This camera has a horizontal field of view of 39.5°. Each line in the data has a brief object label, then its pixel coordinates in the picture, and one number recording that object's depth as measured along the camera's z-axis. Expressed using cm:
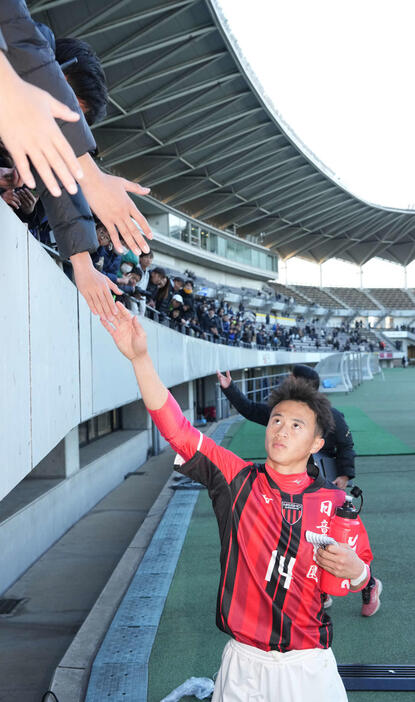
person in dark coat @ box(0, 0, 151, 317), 105
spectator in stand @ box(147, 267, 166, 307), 1062
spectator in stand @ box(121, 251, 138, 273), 834
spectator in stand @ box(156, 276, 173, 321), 1101
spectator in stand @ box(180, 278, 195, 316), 1366
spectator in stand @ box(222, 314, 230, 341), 2547
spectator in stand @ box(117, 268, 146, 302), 776
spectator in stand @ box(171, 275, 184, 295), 1349
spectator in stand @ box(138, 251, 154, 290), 811
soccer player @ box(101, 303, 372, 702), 197
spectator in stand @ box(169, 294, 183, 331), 1335
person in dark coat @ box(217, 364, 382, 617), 393
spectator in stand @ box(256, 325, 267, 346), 3259
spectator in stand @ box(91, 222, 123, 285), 562
